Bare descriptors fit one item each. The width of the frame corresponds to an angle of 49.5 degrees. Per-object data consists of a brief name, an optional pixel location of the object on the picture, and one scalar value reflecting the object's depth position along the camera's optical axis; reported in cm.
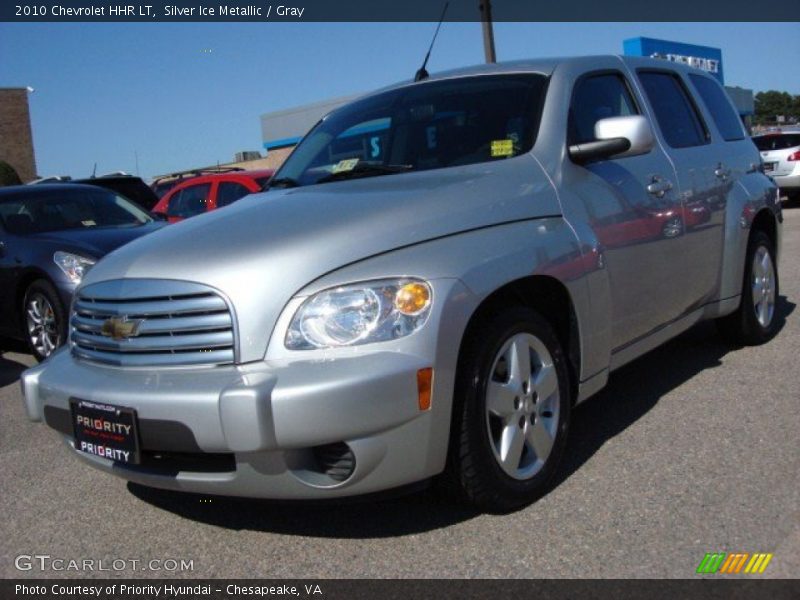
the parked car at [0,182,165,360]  666
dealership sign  2595
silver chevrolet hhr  280
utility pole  1689
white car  1636
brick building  4709
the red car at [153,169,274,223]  1052
